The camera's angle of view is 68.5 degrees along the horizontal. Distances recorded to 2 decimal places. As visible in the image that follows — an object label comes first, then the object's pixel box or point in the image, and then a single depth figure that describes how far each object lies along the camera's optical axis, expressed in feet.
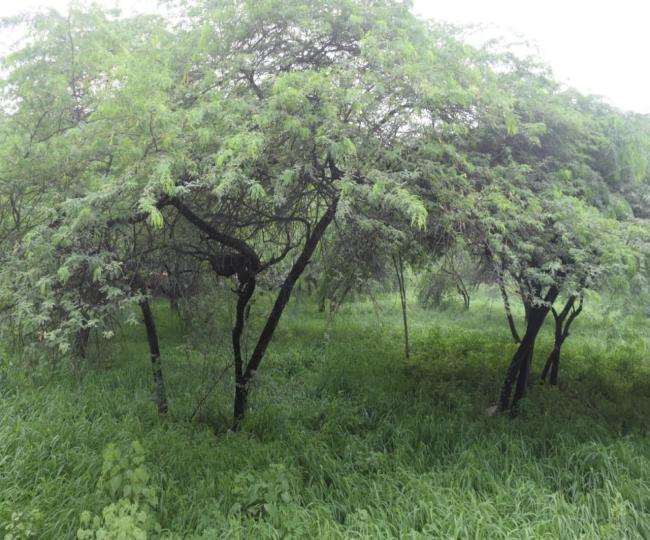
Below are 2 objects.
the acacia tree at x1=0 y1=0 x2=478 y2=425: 12.22
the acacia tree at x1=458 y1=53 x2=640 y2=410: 14.34
